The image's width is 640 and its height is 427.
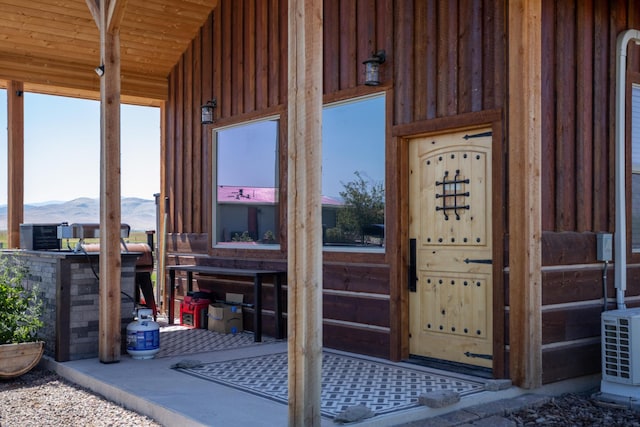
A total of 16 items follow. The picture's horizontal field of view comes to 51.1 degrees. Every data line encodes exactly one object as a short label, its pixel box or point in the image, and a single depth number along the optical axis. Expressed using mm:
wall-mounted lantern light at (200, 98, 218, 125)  7602
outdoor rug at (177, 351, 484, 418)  4090
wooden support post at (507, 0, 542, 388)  4410
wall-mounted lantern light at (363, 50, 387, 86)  5445
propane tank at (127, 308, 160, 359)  5414
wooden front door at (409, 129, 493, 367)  4832
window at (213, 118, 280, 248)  6844
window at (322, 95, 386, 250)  5582
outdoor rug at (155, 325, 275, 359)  5923
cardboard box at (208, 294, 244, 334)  6902
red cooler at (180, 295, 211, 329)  7215
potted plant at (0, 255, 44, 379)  5012
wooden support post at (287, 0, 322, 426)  3383
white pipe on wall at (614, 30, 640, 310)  5016
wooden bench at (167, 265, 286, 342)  6375
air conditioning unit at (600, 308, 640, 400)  4504
